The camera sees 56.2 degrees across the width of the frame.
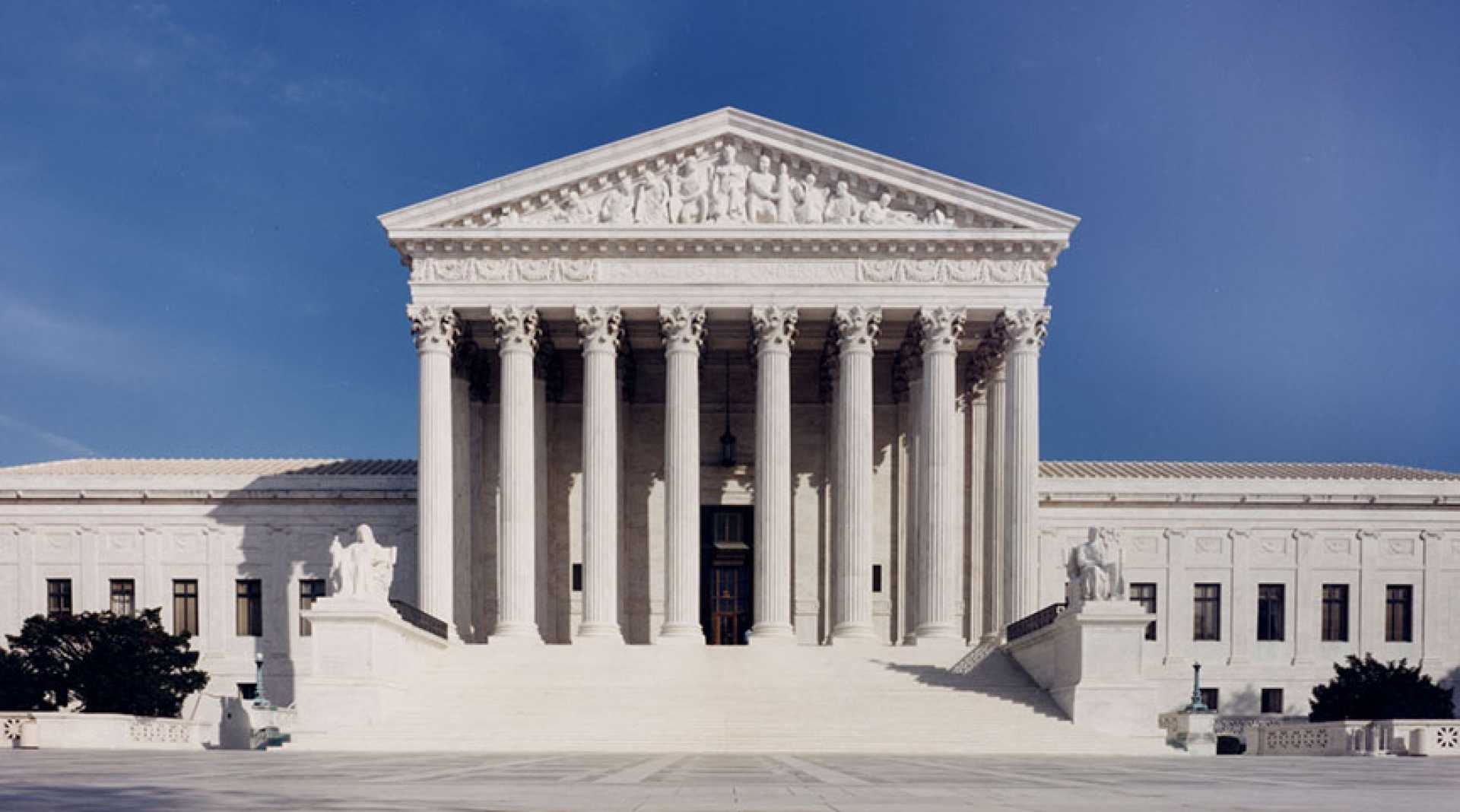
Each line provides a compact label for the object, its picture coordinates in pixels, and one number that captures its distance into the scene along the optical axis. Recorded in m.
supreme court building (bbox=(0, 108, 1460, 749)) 43.62
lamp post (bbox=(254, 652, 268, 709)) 37.41
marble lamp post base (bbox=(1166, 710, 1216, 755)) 33.22
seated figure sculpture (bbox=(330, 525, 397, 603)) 36.44
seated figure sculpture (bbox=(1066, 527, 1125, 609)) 35.03
